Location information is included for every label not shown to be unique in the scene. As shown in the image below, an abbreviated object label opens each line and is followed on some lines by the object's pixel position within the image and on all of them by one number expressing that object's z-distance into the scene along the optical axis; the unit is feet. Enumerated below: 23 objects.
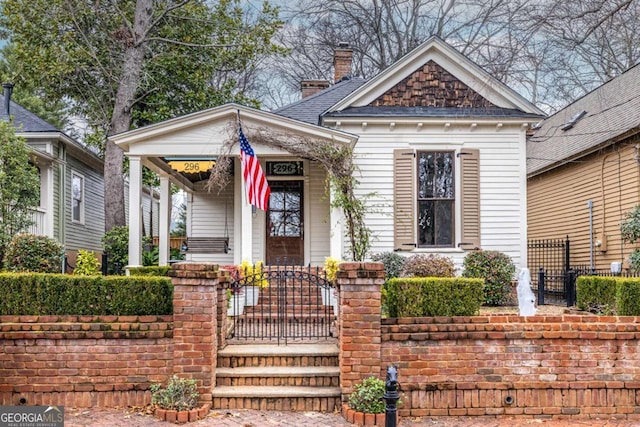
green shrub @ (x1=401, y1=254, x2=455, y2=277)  38.34
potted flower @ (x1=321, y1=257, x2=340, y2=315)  31.09
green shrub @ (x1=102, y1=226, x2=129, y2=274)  47.73
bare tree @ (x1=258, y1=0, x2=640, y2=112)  31.73
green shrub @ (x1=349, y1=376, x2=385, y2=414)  20.66
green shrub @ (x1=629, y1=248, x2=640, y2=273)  42.01
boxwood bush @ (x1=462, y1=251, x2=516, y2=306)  39.99
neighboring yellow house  48.01
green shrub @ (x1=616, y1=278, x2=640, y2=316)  24.39
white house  43.60
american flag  36.24
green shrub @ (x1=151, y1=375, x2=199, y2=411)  20.84
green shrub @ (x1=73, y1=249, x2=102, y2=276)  35.27
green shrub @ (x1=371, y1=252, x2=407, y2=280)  41.60
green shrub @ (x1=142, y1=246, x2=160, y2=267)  51.41
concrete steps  21.91
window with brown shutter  43.62
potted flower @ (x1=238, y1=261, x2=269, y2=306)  33.30
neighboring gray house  53.26
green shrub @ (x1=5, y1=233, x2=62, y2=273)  34.58
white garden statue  26.55
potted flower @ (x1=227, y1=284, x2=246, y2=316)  27.85
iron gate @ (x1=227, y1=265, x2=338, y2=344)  26.78
